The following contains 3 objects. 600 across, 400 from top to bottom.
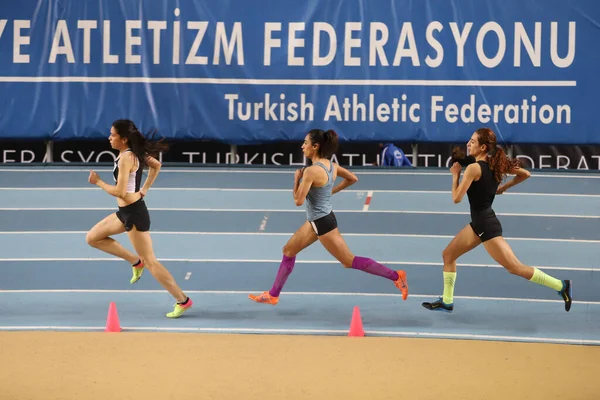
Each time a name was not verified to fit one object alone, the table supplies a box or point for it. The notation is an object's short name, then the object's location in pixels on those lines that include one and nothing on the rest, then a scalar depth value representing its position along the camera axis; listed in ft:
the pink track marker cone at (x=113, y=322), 61.36
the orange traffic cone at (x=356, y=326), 61.16
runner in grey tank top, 63.10
